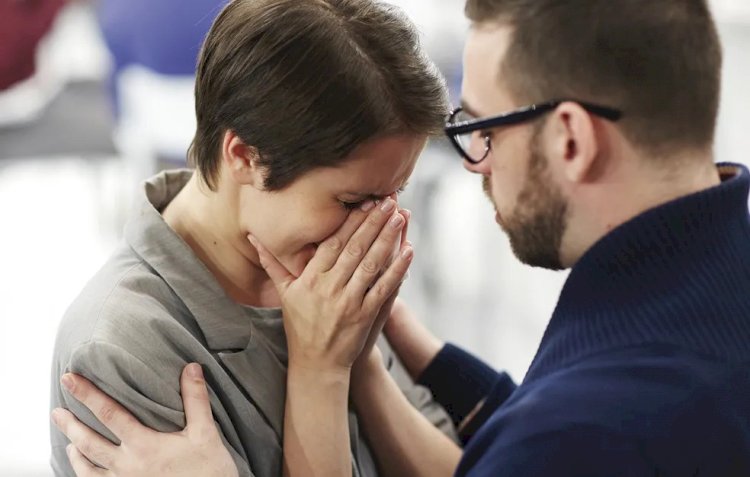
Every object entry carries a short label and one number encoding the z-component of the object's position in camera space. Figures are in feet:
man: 8.55
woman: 9.06
